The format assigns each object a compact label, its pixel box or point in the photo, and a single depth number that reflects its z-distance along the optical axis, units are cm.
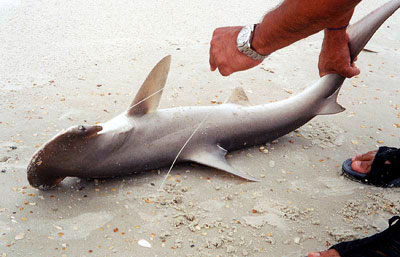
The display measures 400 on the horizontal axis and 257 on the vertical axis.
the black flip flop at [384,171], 296
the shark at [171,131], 257
